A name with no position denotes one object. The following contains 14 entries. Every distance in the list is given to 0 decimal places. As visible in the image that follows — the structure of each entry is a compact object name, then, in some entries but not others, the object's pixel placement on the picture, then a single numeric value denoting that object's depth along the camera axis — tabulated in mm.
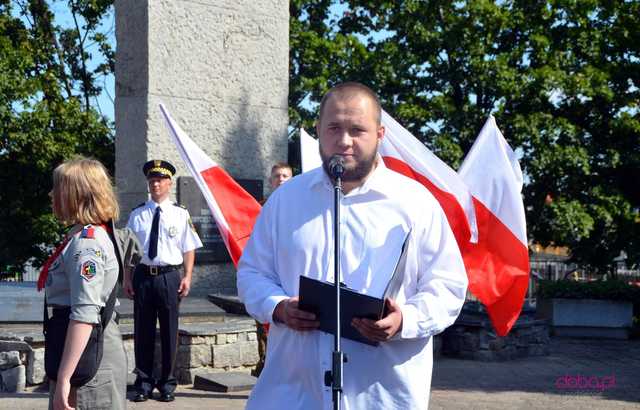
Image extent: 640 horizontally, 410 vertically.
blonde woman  3514
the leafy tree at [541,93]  20016
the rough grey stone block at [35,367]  8031
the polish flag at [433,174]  5898
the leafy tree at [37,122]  20875
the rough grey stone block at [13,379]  7914
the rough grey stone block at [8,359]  7914
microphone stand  2803
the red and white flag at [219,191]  6625
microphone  2971
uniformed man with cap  7730
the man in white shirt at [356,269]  2982
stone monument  9680
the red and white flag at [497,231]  5855
